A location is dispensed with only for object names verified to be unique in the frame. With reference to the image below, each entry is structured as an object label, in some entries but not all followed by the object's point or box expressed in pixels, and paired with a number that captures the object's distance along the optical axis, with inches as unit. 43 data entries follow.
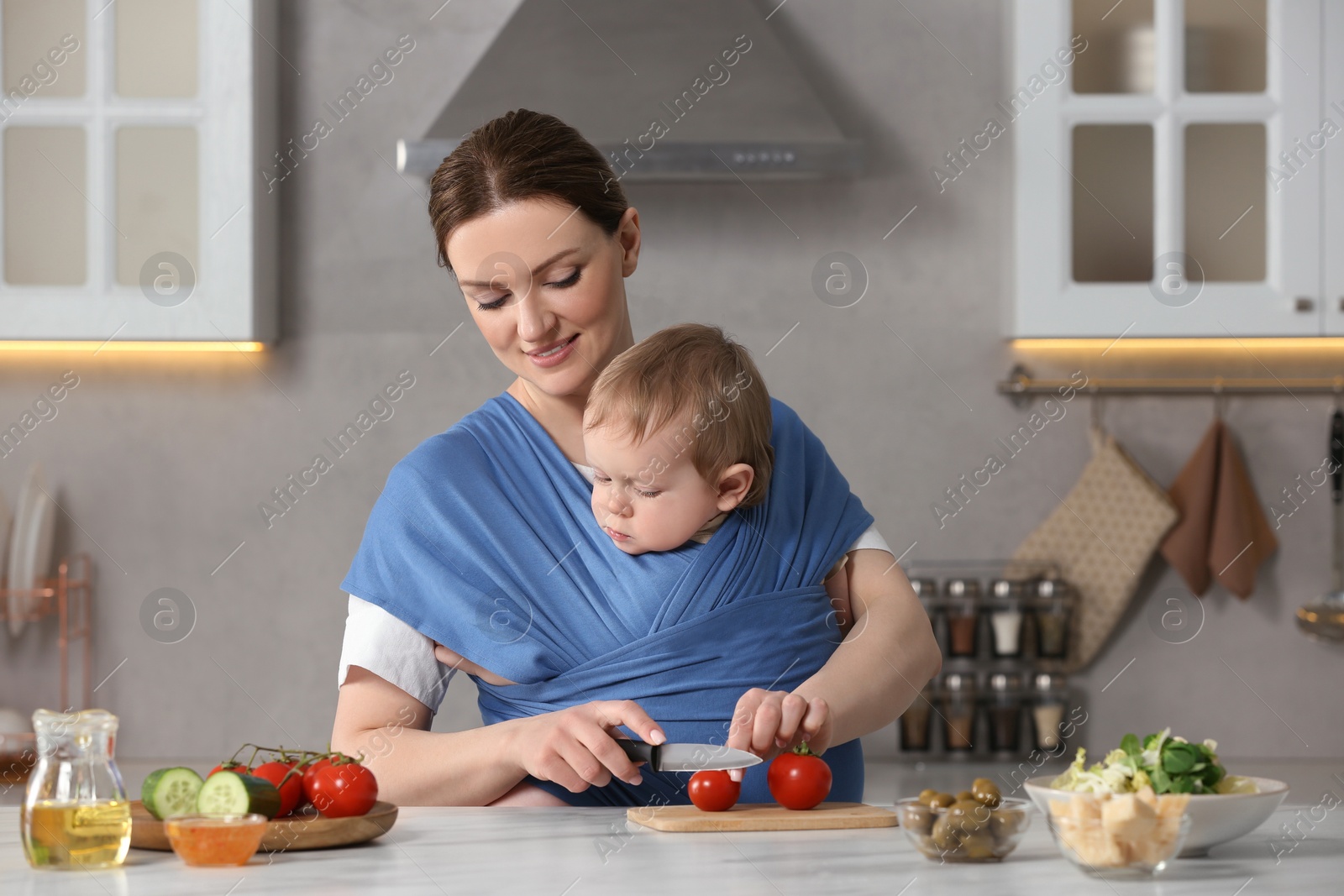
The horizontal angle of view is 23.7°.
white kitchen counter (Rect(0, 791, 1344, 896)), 128.7
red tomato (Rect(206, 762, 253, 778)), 136.9
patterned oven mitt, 255.0
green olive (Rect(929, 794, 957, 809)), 132.7
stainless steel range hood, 234.6
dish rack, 254.8
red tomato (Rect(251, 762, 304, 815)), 136.3
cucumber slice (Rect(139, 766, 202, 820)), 134.9
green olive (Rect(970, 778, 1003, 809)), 133.2
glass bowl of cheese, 129.3
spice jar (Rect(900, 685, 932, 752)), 248.9
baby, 151.0
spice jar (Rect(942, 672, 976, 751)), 248.2
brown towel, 255.2
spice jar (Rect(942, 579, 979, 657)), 249.5
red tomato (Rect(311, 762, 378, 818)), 135.6
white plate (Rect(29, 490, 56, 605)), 251.6
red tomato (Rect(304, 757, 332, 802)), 136.1
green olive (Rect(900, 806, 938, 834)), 132.6
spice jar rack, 249.1
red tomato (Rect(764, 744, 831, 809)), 141.0
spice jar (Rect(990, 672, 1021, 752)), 248.4
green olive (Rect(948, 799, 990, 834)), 132.3
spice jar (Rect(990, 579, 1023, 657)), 249.5
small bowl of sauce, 131.7
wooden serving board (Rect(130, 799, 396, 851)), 134.7
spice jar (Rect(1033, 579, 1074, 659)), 250.8
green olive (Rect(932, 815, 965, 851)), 132.3
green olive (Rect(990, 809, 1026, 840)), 132.6
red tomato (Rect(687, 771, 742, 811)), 140.7
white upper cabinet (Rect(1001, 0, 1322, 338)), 247.8
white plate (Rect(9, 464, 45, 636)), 251.6
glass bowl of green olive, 132.4
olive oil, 131.0
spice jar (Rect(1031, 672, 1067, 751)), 249.5
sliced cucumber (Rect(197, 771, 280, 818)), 133.7
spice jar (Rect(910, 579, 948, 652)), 249.3
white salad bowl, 132.2
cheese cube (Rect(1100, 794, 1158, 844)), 129.1
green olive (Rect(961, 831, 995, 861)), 132.6
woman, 148.7
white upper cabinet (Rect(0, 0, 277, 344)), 246.3
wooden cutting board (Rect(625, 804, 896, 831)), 138.8
